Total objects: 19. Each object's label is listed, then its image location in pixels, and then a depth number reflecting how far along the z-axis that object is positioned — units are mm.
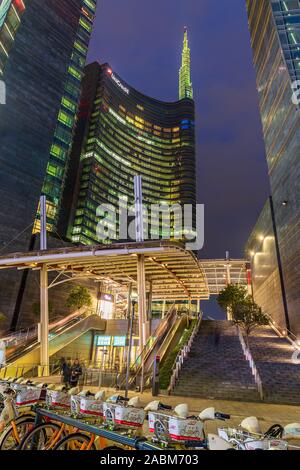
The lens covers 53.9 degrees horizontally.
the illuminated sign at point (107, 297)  46350
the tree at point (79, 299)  36188
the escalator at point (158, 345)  17031
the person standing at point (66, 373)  16688
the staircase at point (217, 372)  15711
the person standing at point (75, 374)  15096
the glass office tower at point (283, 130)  26734
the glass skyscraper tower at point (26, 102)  41000
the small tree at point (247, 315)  23031
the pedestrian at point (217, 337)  22456
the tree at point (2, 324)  35538
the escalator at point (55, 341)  22625
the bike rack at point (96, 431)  3982
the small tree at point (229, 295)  30845
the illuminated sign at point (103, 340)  32469
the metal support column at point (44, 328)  21531
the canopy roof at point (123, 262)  20812
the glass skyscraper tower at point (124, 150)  101312
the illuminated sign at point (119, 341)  32406
